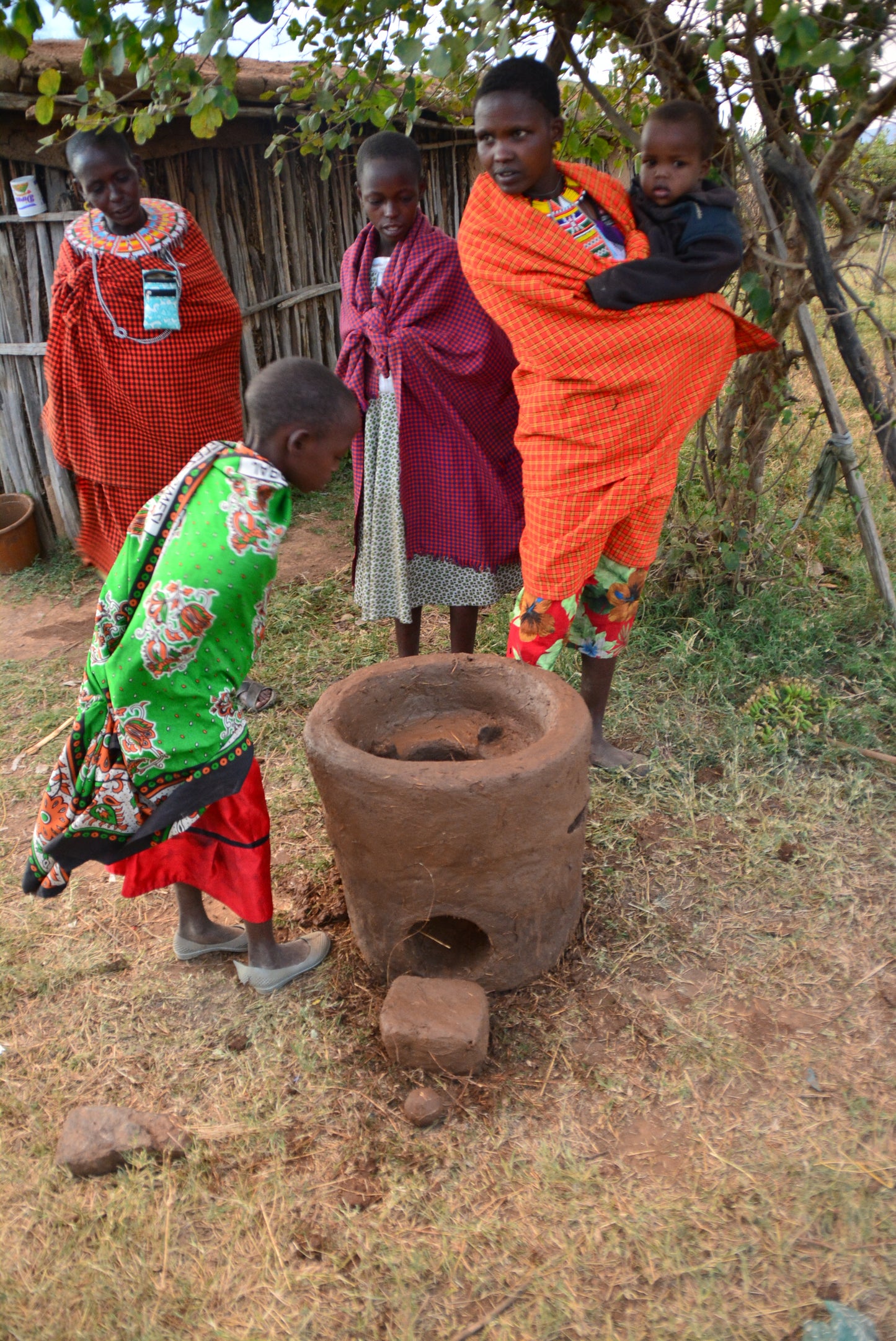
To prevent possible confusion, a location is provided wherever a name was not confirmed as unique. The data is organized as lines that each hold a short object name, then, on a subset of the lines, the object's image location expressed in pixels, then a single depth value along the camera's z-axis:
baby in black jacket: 2.59
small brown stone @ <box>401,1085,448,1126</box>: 2.04
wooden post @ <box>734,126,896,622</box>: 3.41
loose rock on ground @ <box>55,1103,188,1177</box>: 1.95
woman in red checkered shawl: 3.51
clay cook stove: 2.08
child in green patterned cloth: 1.81
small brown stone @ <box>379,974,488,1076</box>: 2.09
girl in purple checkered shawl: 3.04
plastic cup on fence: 4.63
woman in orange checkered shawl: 2.60
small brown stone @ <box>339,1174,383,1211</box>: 1.89
